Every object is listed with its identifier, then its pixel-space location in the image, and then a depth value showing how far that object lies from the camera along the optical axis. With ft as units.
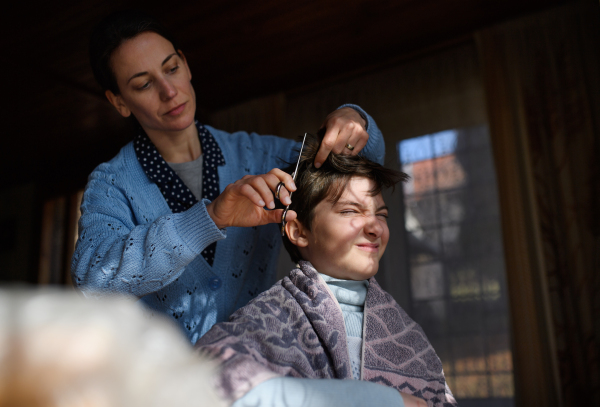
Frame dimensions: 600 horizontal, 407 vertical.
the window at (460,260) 11.89
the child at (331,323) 2.39
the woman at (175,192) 3.69
